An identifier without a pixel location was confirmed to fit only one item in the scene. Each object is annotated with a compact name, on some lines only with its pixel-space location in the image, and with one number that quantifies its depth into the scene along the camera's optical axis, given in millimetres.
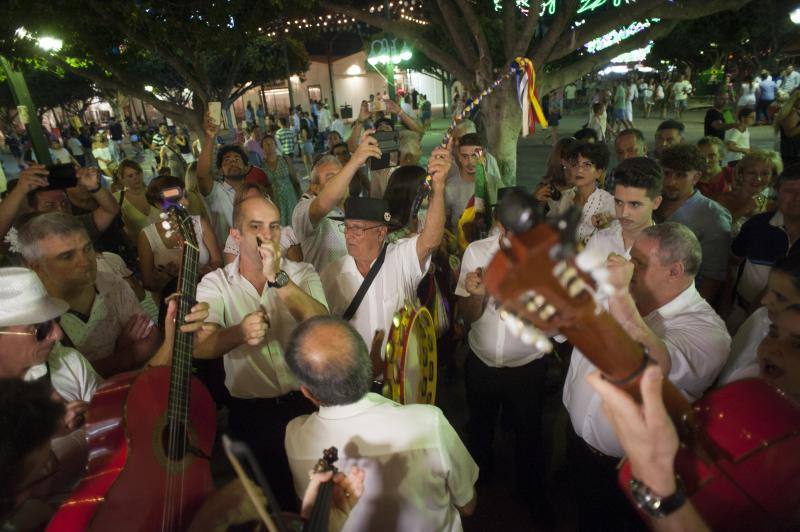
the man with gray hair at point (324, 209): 3839
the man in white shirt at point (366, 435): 2059
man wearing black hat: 3383
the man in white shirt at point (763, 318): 2297
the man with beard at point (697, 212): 4156
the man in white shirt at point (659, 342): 2424
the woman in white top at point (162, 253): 4605
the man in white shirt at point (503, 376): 3330
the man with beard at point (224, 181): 5770
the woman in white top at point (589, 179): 4559
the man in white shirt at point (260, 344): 3213
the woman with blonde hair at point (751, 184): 4719
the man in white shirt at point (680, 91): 23438
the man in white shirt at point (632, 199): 3348
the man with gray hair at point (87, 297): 2949
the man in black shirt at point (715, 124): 8391
